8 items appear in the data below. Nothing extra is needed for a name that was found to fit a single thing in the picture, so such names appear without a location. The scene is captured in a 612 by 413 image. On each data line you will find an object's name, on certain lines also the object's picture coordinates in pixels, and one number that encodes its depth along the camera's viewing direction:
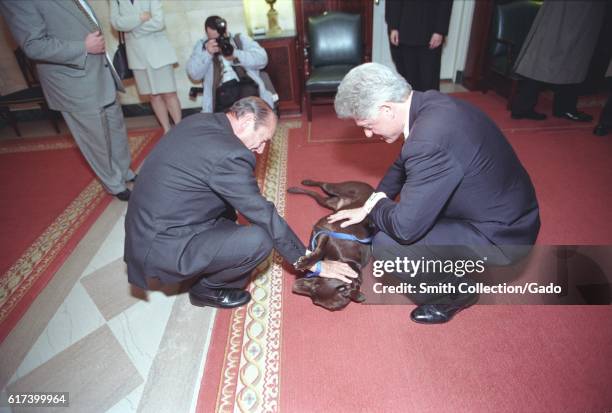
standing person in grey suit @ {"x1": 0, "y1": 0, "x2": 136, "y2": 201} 2.08
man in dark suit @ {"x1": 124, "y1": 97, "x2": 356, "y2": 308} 1.33
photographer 3.12
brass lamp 3.85
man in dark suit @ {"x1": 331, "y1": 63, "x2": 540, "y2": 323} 1.23
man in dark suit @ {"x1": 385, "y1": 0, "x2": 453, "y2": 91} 3.17
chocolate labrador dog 1.54
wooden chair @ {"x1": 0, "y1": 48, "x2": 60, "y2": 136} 3.88
